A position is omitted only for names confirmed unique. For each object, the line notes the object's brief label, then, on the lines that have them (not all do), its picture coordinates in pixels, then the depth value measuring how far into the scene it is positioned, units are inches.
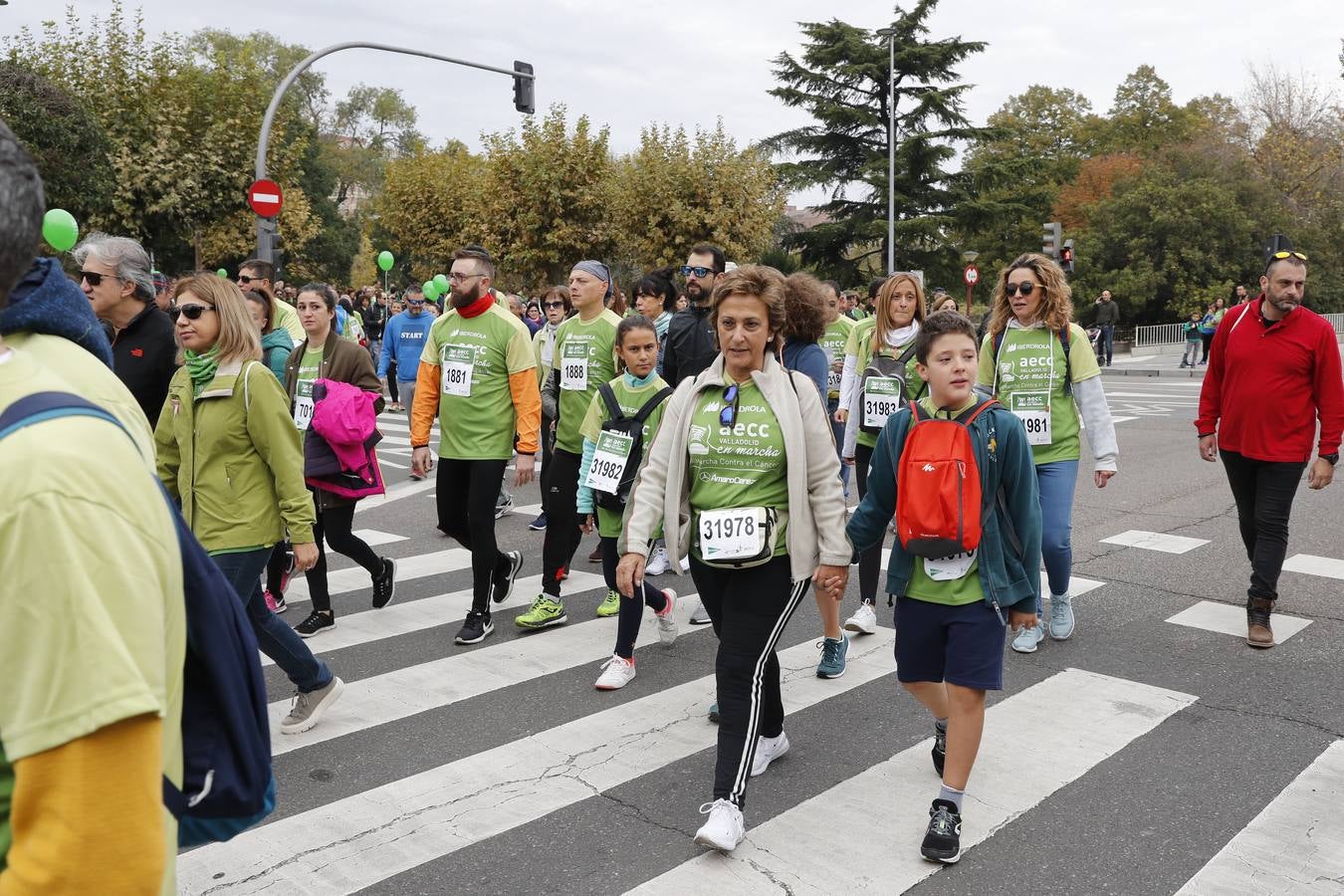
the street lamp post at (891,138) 1512.1
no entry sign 646.5
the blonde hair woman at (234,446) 175.0
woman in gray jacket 146.6
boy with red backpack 141.0
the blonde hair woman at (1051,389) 224.1
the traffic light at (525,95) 818.2
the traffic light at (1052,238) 1125.1
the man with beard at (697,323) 264.7
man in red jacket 227.5
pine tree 1689.2
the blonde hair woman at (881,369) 238.5
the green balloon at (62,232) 200.1
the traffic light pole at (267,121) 666.8
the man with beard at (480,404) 237.5
